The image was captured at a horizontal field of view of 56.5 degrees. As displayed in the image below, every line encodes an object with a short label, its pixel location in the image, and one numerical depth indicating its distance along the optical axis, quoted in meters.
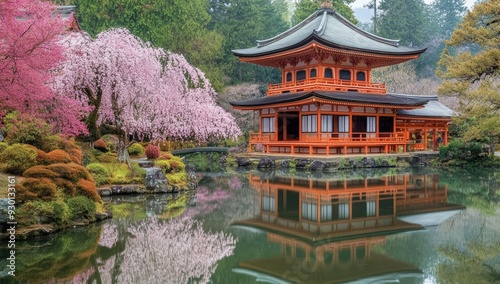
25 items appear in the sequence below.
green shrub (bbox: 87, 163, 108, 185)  15.49
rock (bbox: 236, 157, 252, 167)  28.13
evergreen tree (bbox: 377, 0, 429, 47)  57.34
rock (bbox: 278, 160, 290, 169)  26.03
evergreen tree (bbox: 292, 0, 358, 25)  47.94
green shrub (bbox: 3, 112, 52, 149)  12.47
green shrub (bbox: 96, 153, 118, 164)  17.62
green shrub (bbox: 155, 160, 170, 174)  18.05
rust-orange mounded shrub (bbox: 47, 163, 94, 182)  11.09
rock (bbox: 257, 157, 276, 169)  26.47
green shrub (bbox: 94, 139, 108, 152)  20.09
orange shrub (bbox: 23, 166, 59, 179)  10.57
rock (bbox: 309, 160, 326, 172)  24.38
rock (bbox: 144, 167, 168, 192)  16.05
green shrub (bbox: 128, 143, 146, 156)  22.72
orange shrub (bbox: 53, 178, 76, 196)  10.85
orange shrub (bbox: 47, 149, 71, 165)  11.83
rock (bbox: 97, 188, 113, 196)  15.20
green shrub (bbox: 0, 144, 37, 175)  11.17
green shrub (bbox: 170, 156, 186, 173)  18.84
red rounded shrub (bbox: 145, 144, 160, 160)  20.01
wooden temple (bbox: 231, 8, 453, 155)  27.42
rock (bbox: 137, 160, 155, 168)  18.12
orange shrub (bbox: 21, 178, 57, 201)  9.89
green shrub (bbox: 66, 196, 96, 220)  10.72
